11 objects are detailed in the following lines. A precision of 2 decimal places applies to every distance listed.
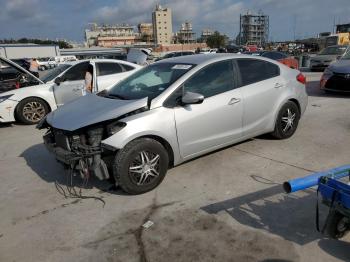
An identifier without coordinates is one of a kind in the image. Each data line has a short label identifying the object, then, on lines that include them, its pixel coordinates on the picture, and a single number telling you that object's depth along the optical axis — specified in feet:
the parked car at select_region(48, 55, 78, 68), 143.27
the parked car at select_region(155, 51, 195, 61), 86.37
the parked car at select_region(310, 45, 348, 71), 58.13
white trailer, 202.30
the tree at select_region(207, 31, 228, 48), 370.32
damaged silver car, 13.11
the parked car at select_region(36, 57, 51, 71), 130.66
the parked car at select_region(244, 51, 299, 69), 53.31
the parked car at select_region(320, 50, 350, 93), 30.50
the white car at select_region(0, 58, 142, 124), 26.99
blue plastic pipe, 8.75
